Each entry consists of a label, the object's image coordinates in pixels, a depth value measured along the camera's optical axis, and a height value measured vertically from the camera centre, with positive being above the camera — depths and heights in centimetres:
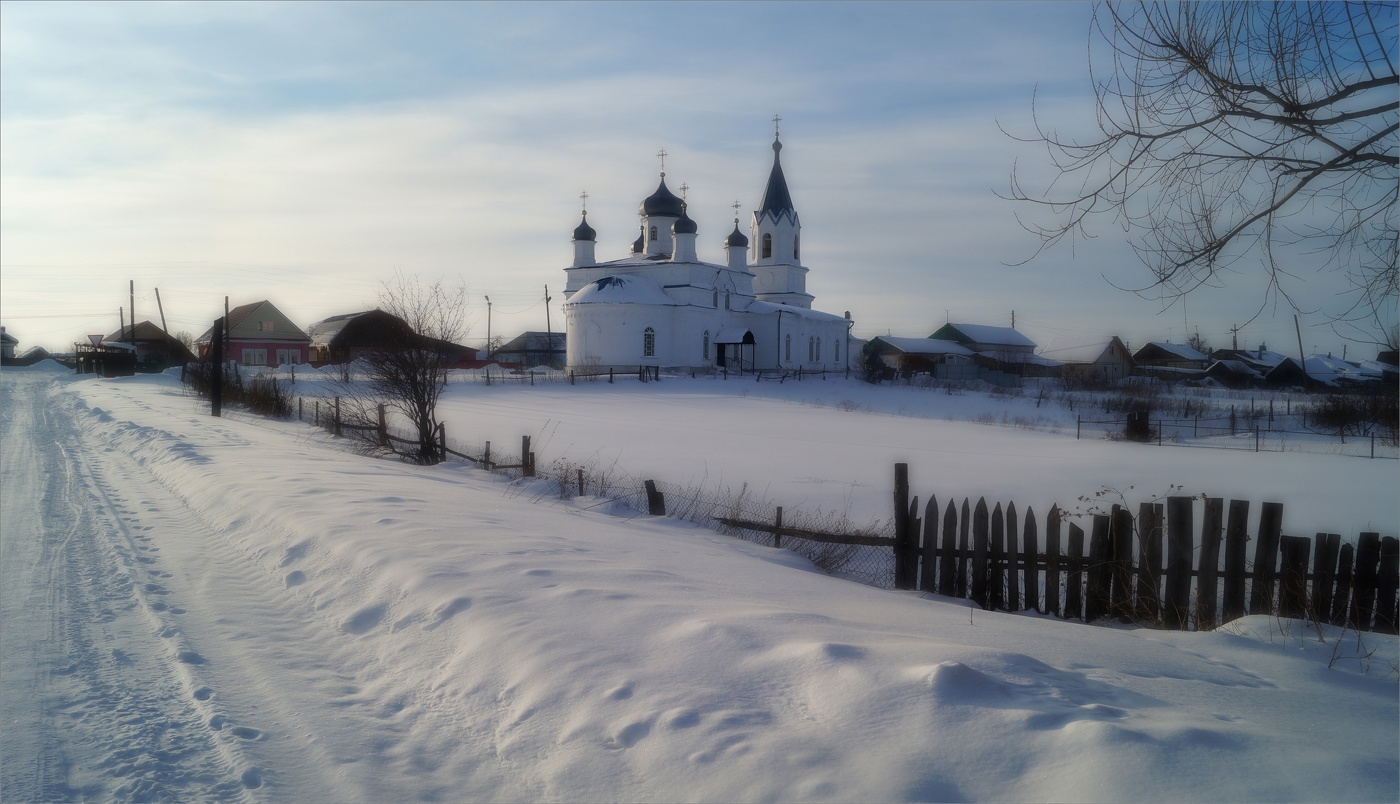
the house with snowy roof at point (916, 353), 7150 +123
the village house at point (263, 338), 5972 +133
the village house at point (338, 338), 5483 +130
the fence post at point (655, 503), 995 -169
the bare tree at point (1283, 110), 398 +131
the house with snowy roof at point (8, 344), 8256 +78
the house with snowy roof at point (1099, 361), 6475 +75
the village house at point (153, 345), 5895 +67
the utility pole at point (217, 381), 2270 -71
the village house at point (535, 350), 7869 +101
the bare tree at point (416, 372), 1464 -24
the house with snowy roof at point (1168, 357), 7231 +127
